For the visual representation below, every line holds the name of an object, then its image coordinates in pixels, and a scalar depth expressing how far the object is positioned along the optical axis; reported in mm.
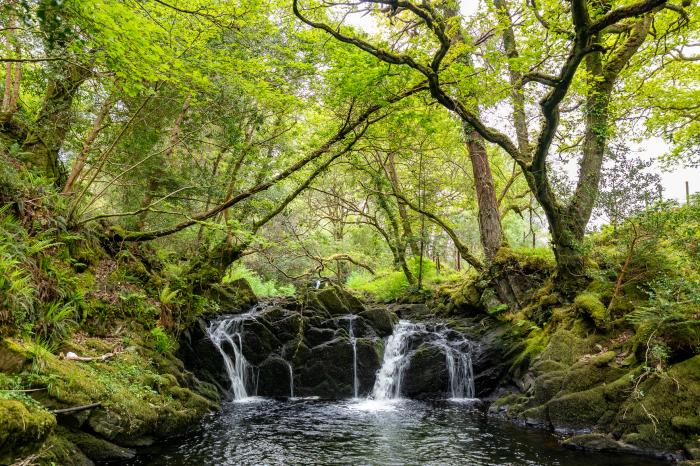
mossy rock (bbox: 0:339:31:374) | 5215
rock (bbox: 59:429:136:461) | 5648
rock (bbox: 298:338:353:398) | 11117
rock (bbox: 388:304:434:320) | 15234
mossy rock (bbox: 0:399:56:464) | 4098
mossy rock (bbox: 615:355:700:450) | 6297
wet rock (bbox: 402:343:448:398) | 11047
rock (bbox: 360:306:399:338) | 12953
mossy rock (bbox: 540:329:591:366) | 8695
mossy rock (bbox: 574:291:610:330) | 8836
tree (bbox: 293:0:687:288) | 7827
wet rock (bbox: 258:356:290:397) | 11305
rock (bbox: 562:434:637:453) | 6586
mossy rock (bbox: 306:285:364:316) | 13523
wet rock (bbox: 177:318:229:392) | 10688
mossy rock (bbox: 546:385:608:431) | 7355
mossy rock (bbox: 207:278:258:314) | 13267
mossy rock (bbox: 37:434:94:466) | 4729
